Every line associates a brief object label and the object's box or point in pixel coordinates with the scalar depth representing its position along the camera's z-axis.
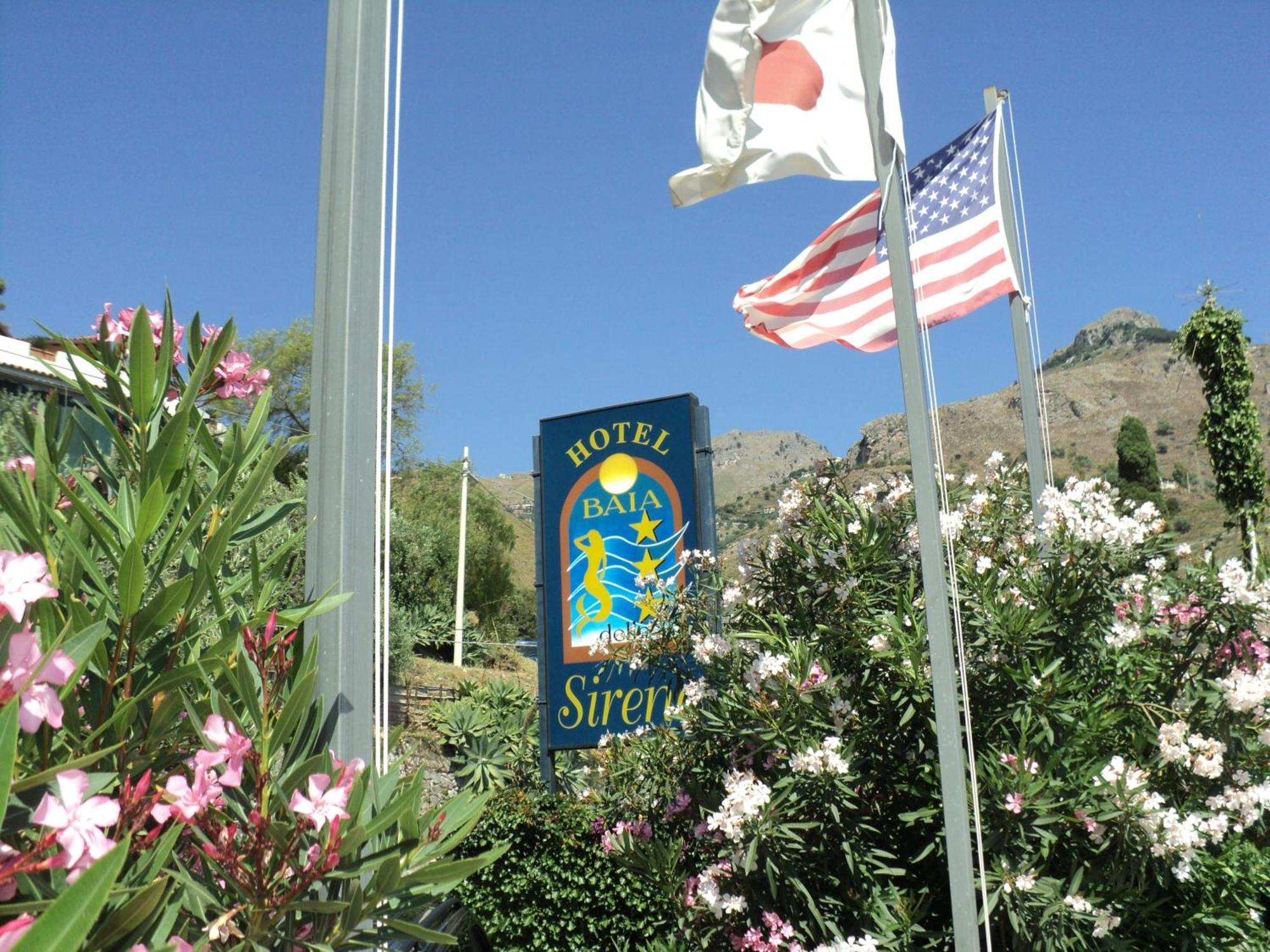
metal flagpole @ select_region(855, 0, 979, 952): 3.60
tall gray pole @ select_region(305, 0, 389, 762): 2.33
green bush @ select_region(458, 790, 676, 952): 8.35
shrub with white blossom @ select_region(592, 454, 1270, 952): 3.88
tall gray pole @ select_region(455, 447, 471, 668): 27.17
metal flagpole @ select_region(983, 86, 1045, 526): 6.54
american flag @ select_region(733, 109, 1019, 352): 5.94
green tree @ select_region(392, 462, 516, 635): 29.86
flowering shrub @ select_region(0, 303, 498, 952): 1.42
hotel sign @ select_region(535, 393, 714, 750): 10.13
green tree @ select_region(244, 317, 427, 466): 35.28
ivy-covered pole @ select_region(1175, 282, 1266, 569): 16.22
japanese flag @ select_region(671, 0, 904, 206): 4.96
